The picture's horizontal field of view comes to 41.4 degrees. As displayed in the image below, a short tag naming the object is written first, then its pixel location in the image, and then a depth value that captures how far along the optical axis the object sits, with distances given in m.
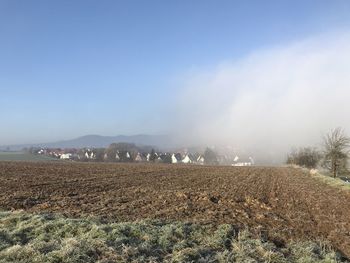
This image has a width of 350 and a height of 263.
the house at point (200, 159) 166.73
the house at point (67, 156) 153.48
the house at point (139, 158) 152.06
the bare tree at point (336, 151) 66.69
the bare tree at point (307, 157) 100.38
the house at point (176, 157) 176.65
